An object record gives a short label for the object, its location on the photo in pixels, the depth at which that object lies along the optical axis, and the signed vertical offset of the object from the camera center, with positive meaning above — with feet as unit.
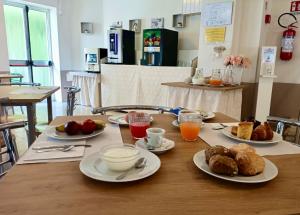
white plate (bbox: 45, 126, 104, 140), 3.18 -1.02
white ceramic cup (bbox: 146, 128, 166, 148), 2.94 -0.94
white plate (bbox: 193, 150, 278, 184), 2.13 -1.04
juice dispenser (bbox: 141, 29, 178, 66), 12.23 +0.84
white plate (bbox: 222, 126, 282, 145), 3.15 -1.03
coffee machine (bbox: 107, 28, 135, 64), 13.73 +0.94
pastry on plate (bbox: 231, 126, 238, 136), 3.44 -0.97
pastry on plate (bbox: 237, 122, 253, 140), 3.28 -0.91
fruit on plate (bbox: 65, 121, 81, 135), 3.26 -0.92
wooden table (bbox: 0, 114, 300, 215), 1.77 -1.09
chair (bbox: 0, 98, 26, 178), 3.84 -1.33
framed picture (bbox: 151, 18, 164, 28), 14.20 +2.41
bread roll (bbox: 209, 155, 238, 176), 2.20 -0.95
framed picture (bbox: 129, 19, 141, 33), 15.05 +2.37
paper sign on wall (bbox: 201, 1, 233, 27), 10.12 +2.18
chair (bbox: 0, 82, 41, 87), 10.46 -1.07
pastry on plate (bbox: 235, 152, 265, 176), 2.23 -0.94
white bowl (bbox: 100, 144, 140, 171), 2.28 -0.94
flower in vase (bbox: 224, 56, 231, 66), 9.43 +0.11
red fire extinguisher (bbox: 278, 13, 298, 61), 10.12 +0.98
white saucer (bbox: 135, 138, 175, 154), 2.84 -1.04
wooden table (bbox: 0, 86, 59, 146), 5.98 -1.05
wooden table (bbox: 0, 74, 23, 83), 11.76 -0.84
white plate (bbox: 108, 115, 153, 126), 4.01 -1.02
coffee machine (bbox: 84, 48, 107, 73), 15.40 +0.23
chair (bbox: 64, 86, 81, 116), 7.00 -1.13
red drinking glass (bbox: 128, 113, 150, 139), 3.38 -0.91
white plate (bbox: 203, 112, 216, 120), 4.49 -1.01
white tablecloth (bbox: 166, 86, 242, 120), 8.80 -1.41
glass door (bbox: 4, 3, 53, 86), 17.39 +1.44
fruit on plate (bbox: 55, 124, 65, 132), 3.37 -0.96
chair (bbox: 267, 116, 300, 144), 4.30 -1.07
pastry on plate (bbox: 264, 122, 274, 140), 3.28 -0.95
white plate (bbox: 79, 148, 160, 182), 2.16 -1.05
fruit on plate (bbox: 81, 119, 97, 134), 3.30 -0.92
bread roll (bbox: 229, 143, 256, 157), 2.41 -0.89
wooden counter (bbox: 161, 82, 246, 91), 8.63 -0.89
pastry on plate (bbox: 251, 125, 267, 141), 3.24 -0.95
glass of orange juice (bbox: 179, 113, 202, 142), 3.33 -0.92
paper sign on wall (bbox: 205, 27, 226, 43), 10.44 +1.31
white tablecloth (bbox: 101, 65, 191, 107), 12.46 -1.20
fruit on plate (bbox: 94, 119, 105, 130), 3.51 -0.94
